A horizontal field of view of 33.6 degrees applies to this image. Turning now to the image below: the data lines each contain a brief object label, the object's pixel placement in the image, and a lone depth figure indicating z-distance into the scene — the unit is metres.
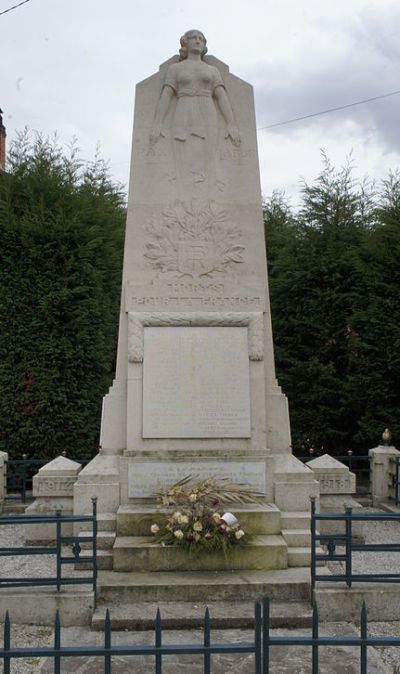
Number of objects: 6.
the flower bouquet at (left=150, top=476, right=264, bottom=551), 5.55
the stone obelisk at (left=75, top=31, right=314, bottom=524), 6.44
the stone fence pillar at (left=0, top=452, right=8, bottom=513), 8.79
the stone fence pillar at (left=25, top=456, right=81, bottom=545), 7.26
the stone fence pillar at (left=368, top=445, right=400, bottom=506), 8.90
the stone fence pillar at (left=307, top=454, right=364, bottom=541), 7.33
